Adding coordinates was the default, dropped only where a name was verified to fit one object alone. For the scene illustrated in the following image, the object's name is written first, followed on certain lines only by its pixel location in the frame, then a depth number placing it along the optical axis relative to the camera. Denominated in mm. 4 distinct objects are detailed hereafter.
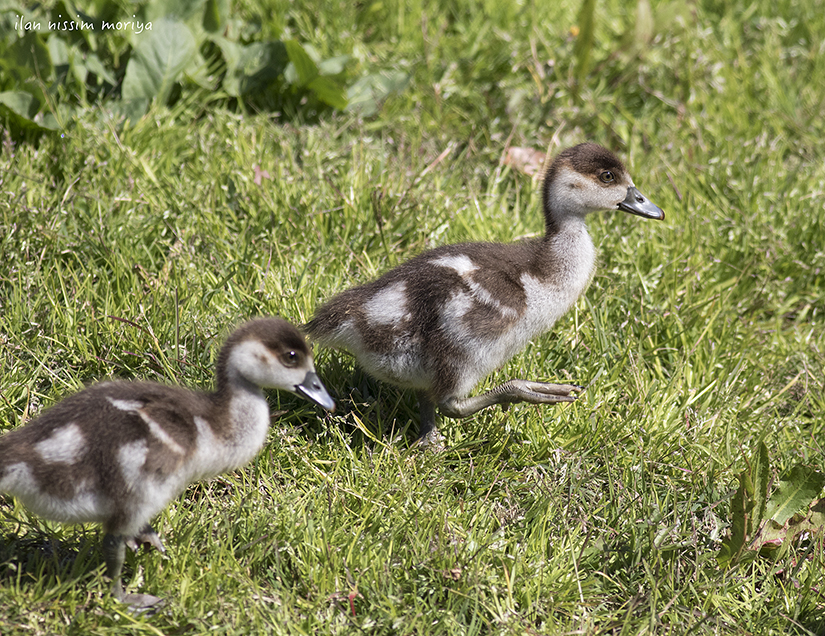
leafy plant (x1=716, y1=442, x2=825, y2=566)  7762
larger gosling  8133
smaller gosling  6238
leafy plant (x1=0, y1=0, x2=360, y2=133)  11305
